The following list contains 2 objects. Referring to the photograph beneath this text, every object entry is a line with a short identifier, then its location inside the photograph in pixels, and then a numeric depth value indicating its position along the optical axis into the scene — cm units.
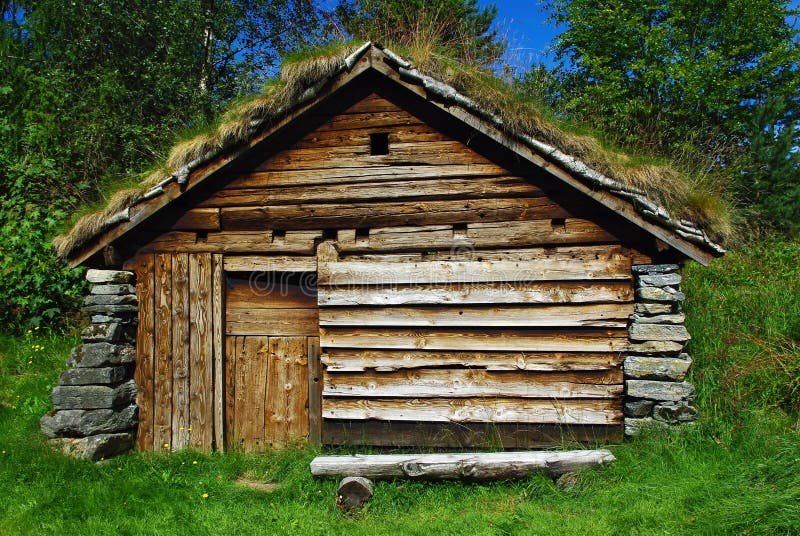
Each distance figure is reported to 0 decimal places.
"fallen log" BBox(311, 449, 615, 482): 464
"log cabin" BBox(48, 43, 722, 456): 510
